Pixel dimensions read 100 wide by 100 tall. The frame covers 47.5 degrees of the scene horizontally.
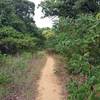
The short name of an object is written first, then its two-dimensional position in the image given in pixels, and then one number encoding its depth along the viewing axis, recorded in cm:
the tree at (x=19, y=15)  925
